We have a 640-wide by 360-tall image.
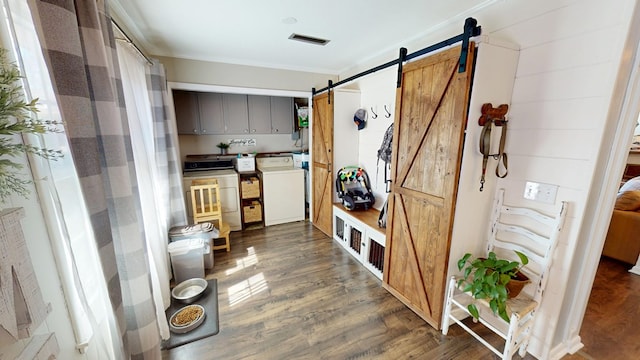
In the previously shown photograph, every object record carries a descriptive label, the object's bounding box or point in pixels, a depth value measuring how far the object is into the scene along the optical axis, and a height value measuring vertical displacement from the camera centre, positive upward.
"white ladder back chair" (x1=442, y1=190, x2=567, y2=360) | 1.48 -0.84
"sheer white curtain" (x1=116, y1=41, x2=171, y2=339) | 1.75 -0.23
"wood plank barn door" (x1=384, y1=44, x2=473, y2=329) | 1.61 -0.29
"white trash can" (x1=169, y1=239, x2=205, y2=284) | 2.37 -1.23
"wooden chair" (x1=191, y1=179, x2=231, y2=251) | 2.93 -0.93
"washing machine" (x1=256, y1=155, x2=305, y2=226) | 3.85 -0.92
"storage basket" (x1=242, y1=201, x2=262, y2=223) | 3.85 -1.23
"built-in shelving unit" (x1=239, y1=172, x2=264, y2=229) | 3.80 -1.02
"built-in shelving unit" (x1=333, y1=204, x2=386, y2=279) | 2.53 -1.17
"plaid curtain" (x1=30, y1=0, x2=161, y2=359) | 0.83 -0.04
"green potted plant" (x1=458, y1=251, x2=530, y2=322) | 1.44 -0.92
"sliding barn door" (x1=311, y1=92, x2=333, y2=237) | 3.29 -0.39
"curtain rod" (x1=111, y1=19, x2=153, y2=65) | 1.68 +0.72
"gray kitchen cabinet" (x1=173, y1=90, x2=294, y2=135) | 3.78 +0.39
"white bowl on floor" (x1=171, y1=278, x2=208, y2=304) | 2.14 -1.45
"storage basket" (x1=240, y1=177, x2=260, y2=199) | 3.79 -0.82
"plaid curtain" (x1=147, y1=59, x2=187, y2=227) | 2.43 -0.11
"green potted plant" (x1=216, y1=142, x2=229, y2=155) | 4.20 -0.19
